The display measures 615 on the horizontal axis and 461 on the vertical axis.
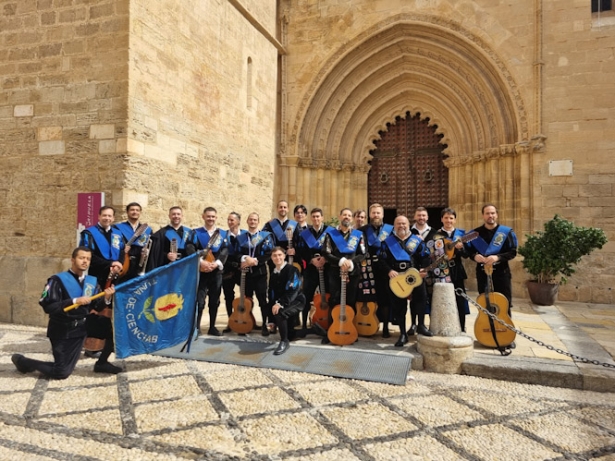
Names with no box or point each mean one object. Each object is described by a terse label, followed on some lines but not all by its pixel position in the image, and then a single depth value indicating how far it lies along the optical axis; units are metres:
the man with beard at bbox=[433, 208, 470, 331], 4.91
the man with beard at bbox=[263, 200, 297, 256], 5.80
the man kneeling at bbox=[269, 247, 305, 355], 4.66
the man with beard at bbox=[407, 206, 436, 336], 4.93
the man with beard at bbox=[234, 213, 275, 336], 5.40
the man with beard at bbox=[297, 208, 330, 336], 5.23
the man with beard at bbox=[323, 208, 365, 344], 4.98
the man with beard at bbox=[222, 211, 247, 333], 5.44
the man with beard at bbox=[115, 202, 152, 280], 5.00
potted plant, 7.40
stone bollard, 4.20
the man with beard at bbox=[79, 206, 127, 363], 4.68
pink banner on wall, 5.85
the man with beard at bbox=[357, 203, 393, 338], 5.16
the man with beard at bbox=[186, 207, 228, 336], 5.10
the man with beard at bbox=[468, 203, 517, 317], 4.82
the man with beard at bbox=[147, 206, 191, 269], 5.12
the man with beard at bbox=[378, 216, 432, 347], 4.83
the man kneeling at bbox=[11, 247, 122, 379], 3.83
